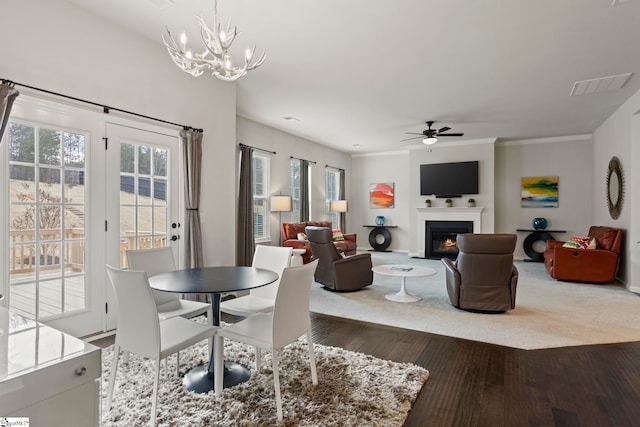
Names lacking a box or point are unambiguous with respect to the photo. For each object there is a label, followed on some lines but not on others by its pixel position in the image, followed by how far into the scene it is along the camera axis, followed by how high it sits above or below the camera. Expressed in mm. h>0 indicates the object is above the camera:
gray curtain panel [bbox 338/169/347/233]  9758 +571
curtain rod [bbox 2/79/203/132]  2647 +1027
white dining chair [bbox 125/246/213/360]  2709 -671
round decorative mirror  5687 +436
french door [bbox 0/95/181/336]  2713 +77
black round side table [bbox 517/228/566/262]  8055 -656
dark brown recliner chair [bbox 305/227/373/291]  5039 -784
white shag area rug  1983 -1187
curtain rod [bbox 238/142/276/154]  6386 +1307
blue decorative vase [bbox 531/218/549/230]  8125 -243
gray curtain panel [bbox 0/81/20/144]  2490 +844
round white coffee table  4617 -815
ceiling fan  6672 +1573
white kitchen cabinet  719 -369
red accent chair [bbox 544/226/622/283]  5527 -799
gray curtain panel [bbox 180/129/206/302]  3986 +146
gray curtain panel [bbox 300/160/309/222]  8008 +492
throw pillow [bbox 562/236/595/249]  5812 -537
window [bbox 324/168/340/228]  9461 +687
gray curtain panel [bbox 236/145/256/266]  6113 -16
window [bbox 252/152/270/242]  6961 +352
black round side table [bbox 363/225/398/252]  9984 -700
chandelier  2143 +1061
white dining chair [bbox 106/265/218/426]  1938 -682
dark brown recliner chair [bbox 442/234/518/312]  3896 -714
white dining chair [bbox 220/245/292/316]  2748 -698
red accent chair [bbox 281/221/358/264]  6654 -553
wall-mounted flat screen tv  8438 +873
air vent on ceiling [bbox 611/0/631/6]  2829 +1754
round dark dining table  2197 -470
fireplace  8625 -618
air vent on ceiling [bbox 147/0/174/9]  2922 +1830
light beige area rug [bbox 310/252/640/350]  3391 -1204
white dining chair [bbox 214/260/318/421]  2068 -753
